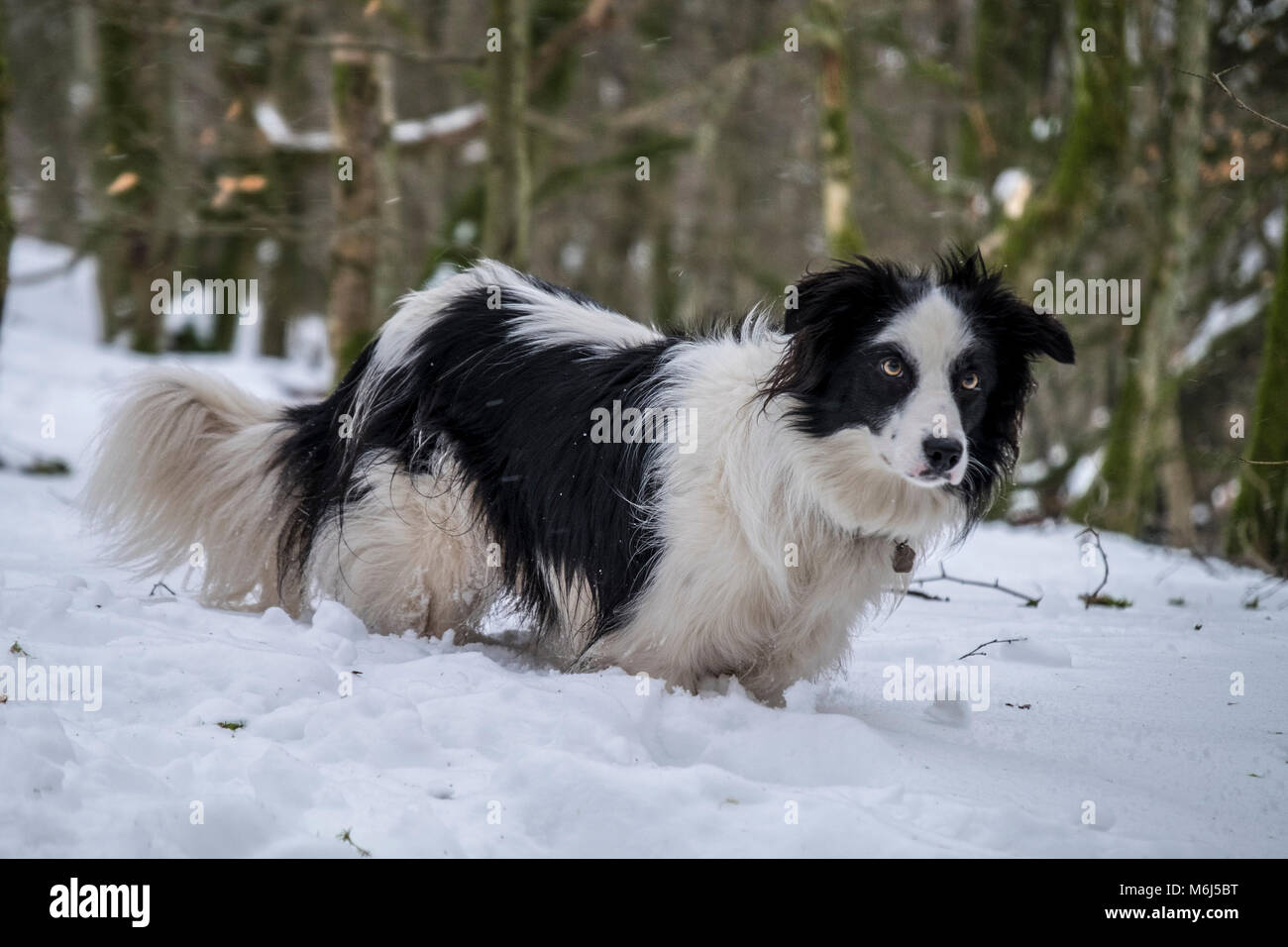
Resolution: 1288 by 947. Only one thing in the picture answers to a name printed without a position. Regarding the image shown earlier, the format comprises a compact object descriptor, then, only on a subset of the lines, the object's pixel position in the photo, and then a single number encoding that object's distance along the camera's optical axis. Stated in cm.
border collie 434
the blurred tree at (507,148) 897
